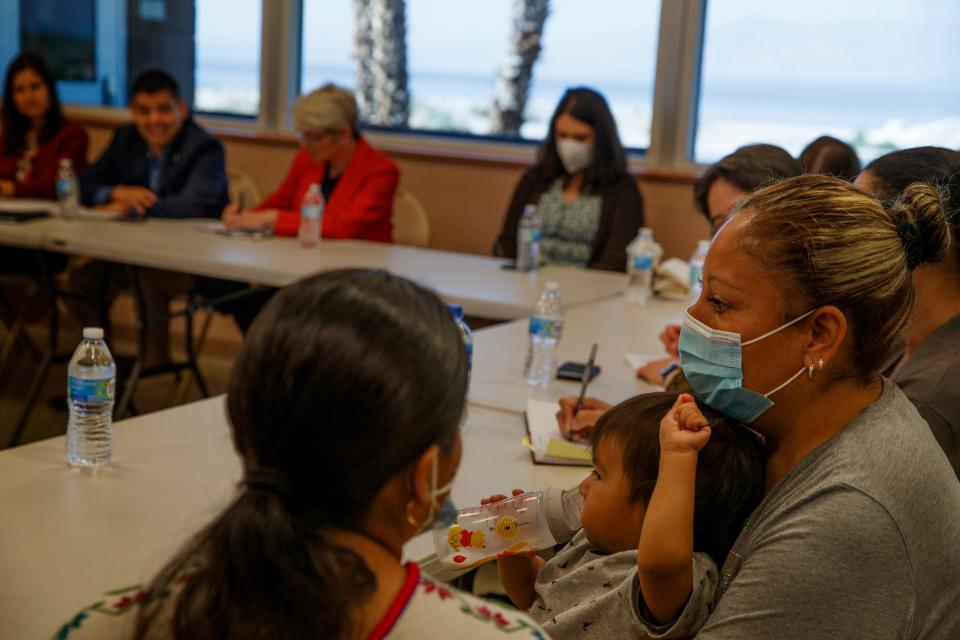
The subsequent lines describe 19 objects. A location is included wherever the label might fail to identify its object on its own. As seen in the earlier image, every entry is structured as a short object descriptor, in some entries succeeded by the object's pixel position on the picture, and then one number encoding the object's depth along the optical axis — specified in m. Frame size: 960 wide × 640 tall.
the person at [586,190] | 4.48
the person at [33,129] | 5.27
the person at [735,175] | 2.89
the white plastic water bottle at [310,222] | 4.22
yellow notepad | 2.00
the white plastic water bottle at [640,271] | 3.65
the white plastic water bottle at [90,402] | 1.86
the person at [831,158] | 2.99
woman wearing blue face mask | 1.17
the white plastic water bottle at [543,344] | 2.56
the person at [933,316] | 1.75
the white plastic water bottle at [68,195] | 4.48
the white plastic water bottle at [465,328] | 1.95
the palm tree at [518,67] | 5.29
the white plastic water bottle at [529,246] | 4.07
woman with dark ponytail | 0.86
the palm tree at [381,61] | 5.64
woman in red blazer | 4.50
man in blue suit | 4.59
